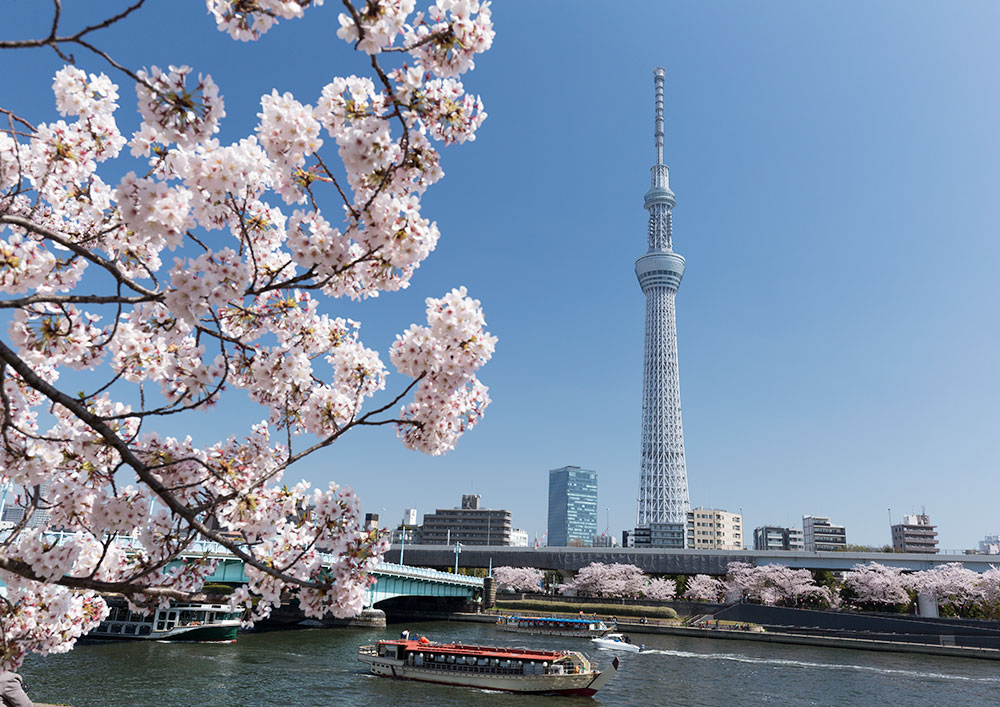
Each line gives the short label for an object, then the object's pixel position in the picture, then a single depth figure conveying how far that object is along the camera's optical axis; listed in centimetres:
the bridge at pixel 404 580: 5625
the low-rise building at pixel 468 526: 19450
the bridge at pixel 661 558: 9025
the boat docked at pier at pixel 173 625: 4875
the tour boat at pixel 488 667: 3756
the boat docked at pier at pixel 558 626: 6822
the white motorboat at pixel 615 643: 5494
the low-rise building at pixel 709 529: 17312
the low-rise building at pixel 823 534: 17562
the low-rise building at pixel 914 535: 16675
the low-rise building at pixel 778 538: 18062
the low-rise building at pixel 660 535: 15600
